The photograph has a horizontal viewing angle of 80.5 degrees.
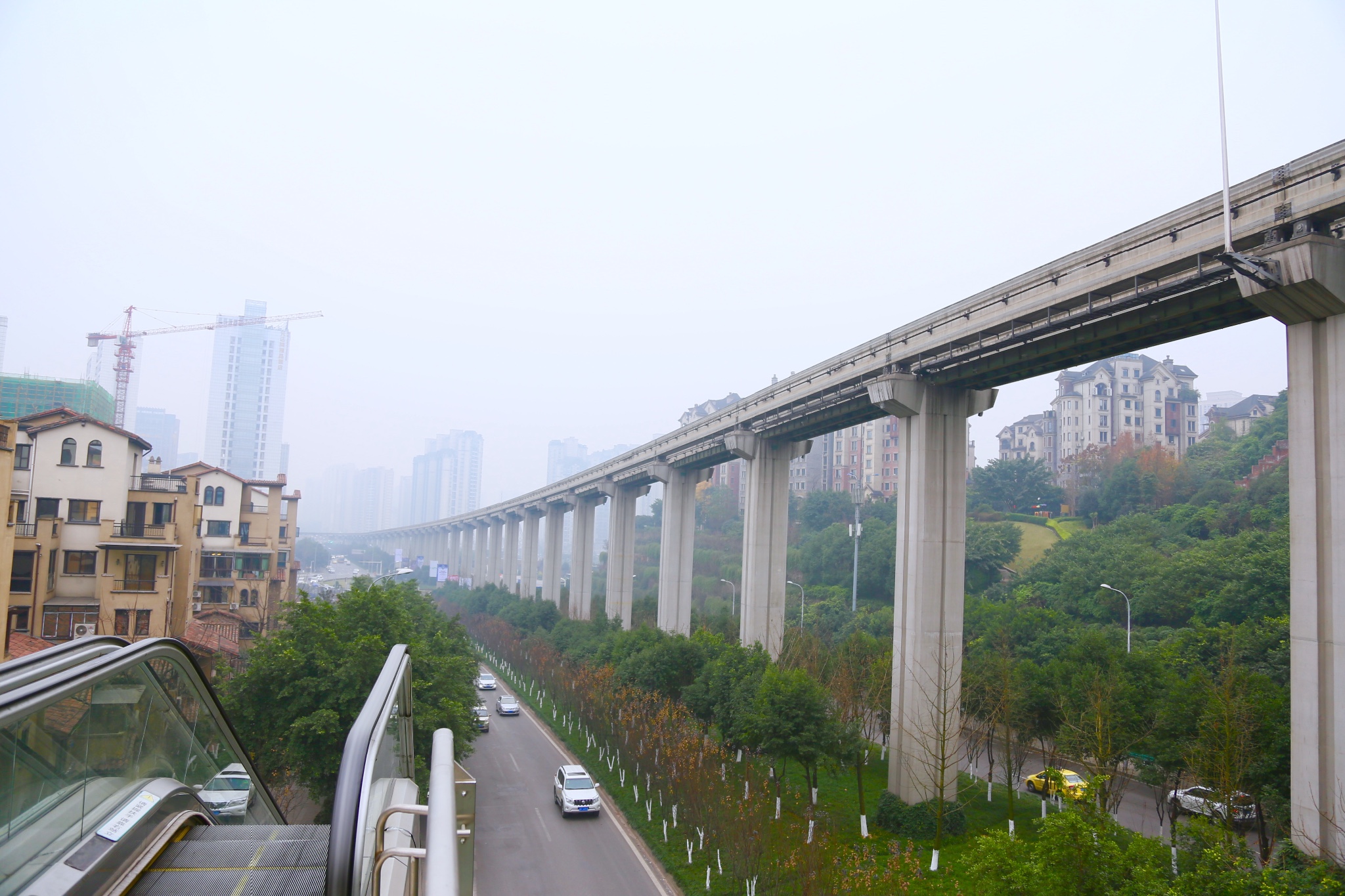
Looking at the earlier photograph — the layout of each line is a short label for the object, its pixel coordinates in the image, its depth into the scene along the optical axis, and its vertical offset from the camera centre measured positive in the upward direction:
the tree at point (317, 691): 17.41 -3.70
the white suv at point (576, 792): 24.23 -7.79
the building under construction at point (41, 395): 74.00 +11.68
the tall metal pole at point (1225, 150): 14.79 +7.80
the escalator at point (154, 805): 3.20 -1.47
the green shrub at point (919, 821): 21.73 -7.35
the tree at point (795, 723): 21.97 -4.82
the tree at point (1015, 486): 79.50 +7.07
